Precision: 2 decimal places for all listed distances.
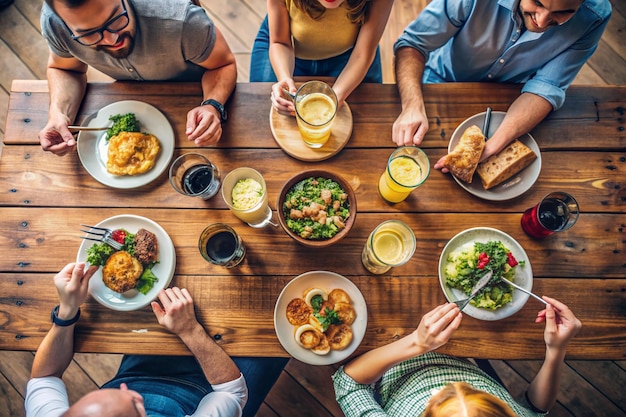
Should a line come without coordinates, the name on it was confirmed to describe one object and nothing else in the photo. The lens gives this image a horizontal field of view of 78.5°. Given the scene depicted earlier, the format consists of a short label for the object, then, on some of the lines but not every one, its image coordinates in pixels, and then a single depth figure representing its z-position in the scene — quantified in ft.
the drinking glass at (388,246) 5.05
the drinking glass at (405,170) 5.22
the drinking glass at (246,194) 5.08
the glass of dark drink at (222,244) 5.27
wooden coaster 5.72
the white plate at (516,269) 5.17
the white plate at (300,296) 5.16
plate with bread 5.49
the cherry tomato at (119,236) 5.37
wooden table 5.35
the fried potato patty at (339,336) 5.13
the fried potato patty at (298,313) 5.23
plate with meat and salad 5.19
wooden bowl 4.91
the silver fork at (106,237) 5.30
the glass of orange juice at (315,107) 5.37
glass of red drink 5.13
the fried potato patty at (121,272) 5.16
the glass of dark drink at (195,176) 5.32
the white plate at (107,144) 5.64
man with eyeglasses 5.23
